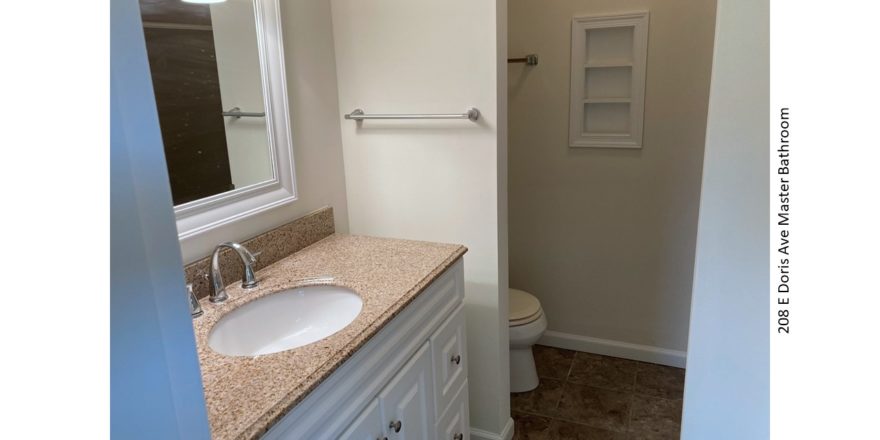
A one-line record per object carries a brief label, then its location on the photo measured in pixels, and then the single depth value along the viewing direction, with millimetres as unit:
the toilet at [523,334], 2400
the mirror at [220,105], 1370
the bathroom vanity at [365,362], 1011
